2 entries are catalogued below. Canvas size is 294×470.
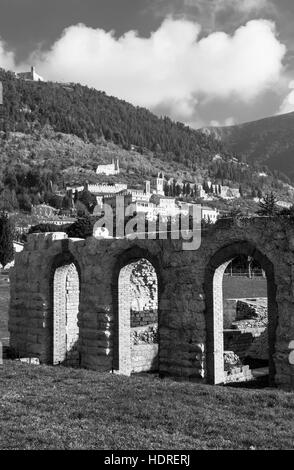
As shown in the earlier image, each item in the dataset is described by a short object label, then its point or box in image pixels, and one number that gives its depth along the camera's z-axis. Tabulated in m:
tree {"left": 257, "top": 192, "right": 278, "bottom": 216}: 75.92
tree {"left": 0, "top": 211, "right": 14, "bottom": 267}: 68.00
